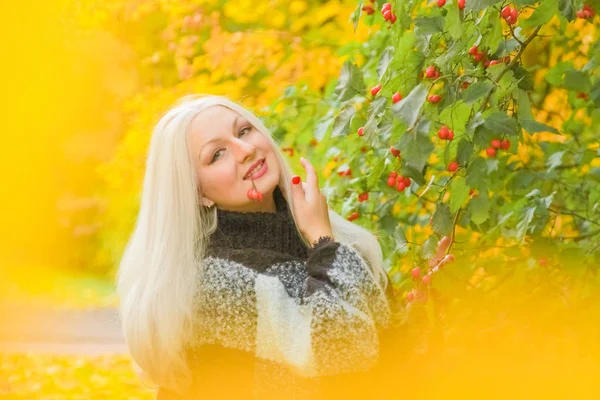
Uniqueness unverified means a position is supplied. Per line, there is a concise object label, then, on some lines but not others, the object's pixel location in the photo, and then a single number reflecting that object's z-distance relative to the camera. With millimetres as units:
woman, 3023
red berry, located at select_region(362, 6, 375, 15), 3587
